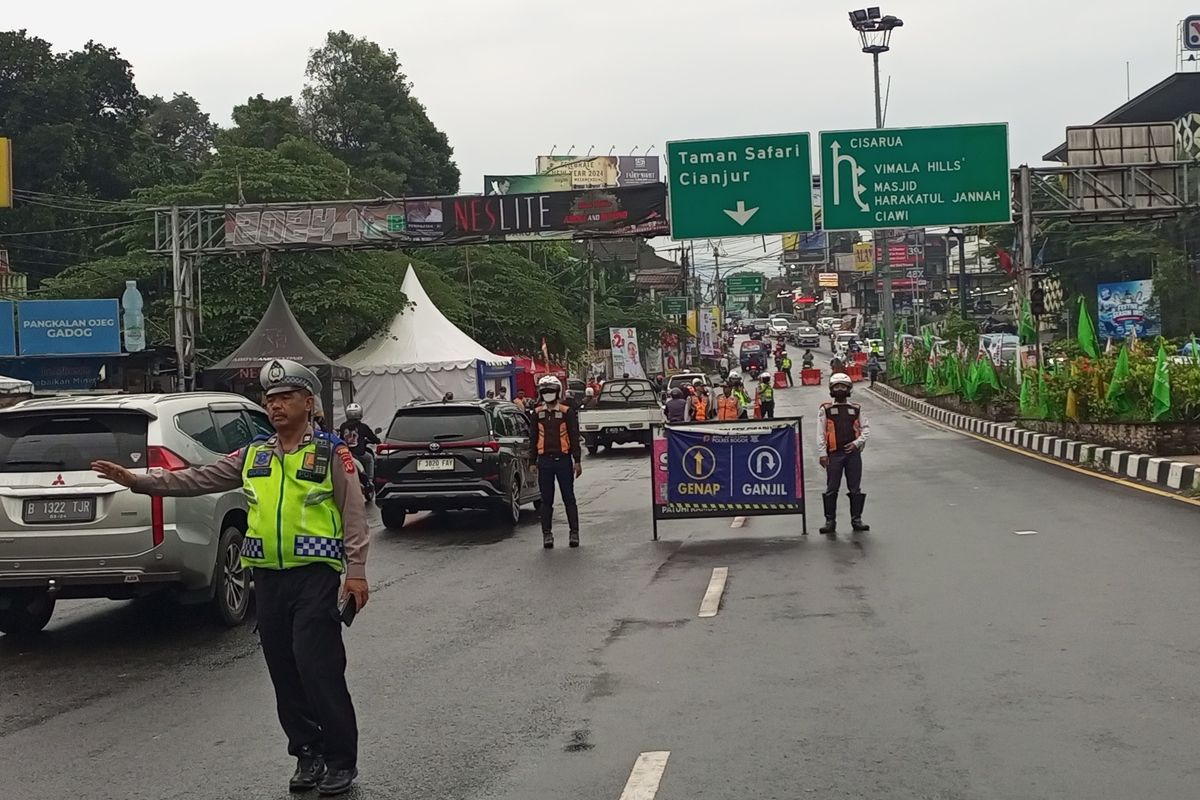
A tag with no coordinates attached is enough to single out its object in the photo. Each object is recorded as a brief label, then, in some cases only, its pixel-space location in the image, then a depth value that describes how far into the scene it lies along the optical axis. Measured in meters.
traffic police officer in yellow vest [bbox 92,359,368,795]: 5.44
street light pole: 47.94
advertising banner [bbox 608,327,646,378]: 56.81
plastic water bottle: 32.88
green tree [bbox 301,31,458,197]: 72.69
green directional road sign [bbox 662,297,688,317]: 77.06
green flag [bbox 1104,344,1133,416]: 20.59
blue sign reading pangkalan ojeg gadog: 32.56
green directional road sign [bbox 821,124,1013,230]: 26.89
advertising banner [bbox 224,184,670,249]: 25.95
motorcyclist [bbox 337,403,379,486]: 19.78
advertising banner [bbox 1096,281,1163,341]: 59.06
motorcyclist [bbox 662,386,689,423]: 30.22
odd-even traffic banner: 14.03
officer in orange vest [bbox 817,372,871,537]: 14.08
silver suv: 8.68
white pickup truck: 31.48
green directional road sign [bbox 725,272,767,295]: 126.45
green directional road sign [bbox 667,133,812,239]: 26.83
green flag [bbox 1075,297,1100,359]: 23.53
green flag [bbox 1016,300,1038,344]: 29.48
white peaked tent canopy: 33.41
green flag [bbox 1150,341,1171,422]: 19.22
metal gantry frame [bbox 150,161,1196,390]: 26.72
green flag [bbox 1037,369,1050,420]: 25.81
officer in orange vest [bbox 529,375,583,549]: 14.19
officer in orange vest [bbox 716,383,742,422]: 28.03
